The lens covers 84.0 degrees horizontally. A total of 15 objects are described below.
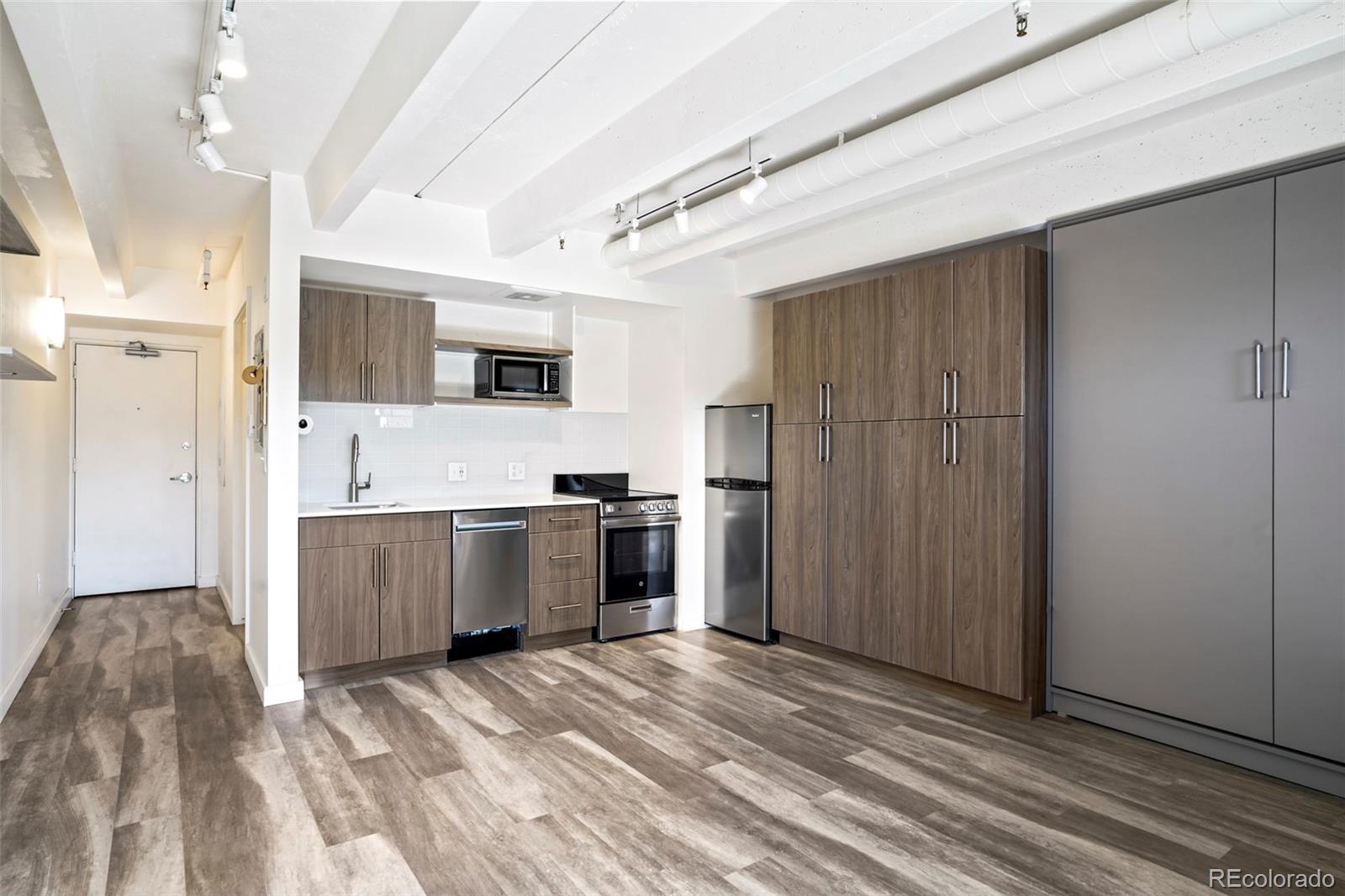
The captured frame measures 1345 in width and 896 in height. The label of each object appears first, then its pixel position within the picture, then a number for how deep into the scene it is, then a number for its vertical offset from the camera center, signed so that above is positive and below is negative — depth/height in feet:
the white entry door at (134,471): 20.57 -0.80
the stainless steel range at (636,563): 16.44 -2.69
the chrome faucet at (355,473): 15.62 -0.64
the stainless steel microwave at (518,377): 16.31 +1.48
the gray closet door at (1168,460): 9.59 -0.19
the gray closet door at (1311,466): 8.87 -0.24
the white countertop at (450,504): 13.38 -1.23
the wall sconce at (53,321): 14.44 +2.46
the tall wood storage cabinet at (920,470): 11.57 -0.44
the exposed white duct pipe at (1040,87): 7.06 +4.02
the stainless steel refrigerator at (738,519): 16.19 -1.68
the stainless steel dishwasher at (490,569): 14.49 -2.50
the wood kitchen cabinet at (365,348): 13.96 +1.84
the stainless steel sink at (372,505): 14.61 -1.25
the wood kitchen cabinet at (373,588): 12.91 -2.63
